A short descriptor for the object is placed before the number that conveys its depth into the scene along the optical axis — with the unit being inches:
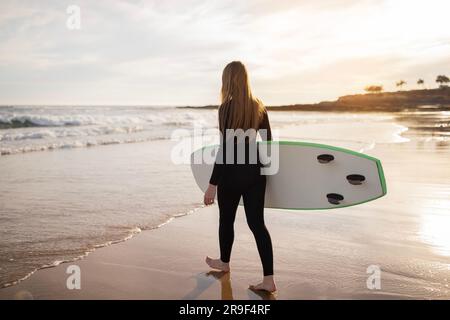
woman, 117.6
